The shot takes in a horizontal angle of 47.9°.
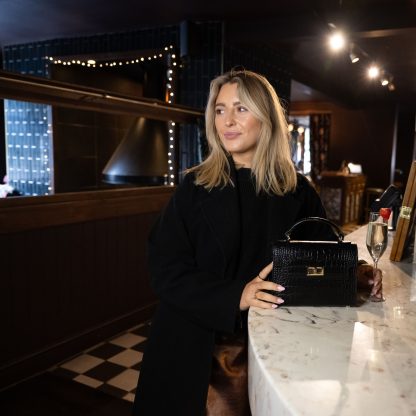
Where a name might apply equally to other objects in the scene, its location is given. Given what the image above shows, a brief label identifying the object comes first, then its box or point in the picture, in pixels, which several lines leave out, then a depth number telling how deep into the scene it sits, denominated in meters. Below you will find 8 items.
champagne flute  1.41
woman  1.33
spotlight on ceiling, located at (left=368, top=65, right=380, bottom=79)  6.28
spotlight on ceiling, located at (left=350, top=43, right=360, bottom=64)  5.25
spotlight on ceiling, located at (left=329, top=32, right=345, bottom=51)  4.25
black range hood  5.16
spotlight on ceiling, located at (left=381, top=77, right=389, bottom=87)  7.20
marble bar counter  0.72
